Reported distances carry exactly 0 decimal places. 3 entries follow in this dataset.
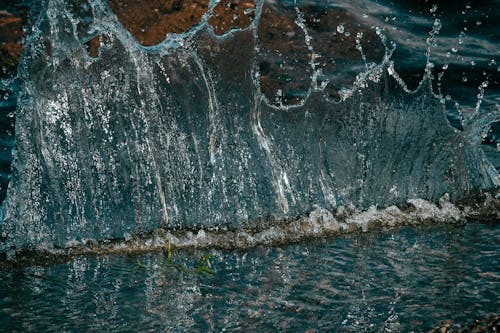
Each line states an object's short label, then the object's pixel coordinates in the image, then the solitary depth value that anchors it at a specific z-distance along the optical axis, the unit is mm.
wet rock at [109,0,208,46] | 7426
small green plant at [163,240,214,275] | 3939
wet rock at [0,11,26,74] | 7246
